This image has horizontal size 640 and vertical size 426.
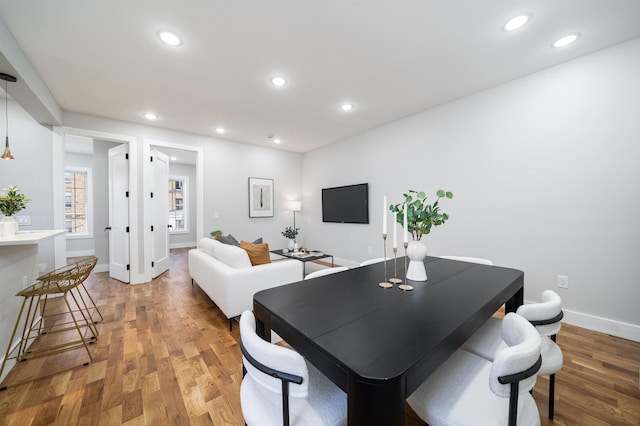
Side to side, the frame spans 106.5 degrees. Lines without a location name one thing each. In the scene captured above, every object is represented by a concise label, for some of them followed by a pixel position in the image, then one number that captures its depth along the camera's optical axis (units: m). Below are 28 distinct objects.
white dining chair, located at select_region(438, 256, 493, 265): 2.12
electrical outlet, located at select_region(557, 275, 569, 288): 2.41
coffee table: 3.78
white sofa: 2.33
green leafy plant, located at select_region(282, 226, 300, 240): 4.53
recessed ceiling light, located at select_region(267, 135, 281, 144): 4.70
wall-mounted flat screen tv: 4.43
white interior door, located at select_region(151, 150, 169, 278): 4.09
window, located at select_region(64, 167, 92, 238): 5.89
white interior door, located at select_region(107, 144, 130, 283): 3.86
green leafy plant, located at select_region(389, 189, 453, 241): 1.48
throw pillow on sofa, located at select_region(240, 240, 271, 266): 2.65
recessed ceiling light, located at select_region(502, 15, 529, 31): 1.83
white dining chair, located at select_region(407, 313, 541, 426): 0.74
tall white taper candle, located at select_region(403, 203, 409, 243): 1.43
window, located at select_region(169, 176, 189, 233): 7.53
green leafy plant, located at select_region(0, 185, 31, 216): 1.93
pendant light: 2.06
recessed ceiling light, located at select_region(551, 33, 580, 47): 2.03
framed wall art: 5.13
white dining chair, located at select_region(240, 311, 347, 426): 0.73
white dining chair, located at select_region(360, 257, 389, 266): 2.07
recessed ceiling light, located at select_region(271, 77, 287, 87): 2.64
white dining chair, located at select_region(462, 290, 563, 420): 1.10
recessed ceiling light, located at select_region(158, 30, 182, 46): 1.94
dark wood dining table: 0.65
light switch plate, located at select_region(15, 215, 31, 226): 3.05
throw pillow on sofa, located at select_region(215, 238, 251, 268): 2.48
